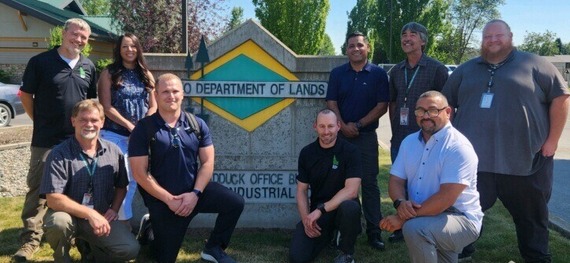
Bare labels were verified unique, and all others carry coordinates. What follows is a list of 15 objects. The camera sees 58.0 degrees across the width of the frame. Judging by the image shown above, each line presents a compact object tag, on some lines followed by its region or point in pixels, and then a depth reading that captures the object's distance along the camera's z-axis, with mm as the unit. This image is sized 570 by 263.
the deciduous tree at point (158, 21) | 16500
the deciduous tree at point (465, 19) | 57500
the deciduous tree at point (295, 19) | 21984
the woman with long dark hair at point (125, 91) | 4426
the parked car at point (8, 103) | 13141
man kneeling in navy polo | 3930
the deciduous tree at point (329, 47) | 68988
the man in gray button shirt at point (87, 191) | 3689
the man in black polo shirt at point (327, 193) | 4141
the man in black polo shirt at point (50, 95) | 4277
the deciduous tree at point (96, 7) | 56906
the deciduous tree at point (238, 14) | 42831
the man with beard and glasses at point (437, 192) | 3416
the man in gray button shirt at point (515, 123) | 4020
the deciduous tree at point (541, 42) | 76312
